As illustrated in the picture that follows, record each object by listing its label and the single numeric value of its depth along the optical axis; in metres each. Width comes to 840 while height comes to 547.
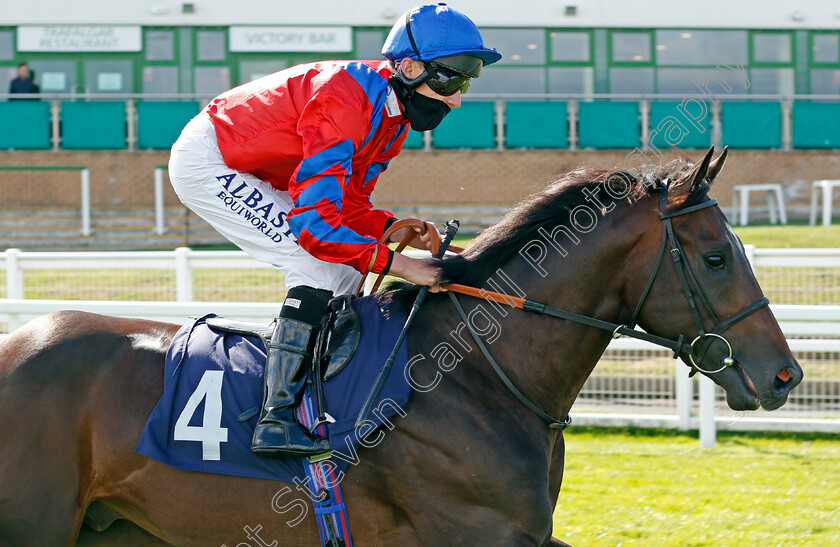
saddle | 5.59
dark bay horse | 5.34
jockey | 5.48
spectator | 34.31
